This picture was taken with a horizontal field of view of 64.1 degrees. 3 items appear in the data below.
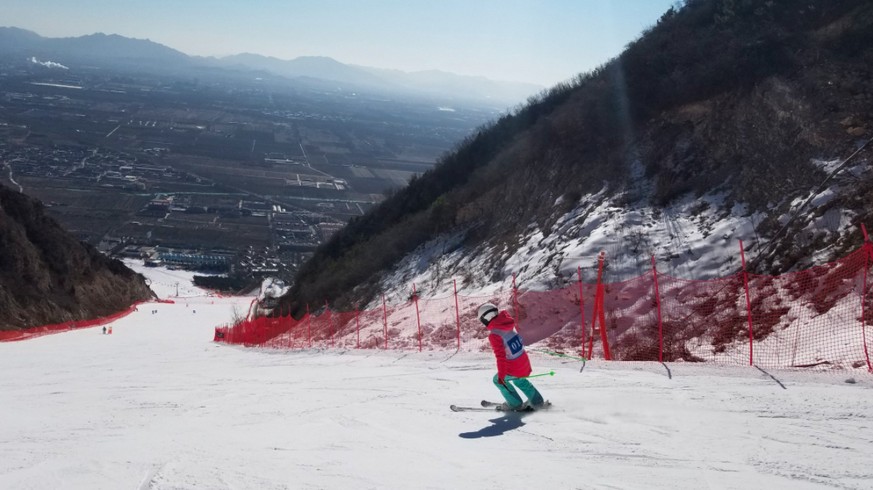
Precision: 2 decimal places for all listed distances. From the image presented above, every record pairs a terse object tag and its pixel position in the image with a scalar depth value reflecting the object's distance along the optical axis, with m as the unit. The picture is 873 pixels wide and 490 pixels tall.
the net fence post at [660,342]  10.80
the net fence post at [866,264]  8.86
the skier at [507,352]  8.12
